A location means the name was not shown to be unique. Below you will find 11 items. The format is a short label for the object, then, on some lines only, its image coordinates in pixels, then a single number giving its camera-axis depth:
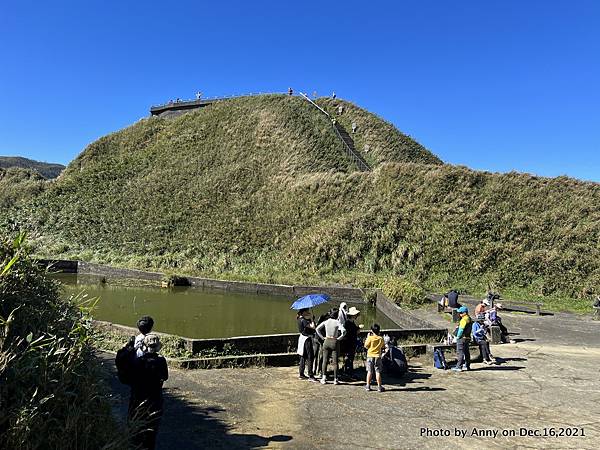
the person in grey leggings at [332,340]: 8.89
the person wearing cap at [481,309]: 13.48
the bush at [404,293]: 20.50
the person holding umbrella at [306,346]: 9.25
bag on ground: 10.52
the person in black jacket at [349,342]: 9.40
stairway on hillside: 45.30
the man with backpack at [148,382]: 4.98
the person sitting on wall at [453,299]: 17.69
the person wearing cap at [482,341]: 11.03
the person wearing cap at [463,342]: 10.17
